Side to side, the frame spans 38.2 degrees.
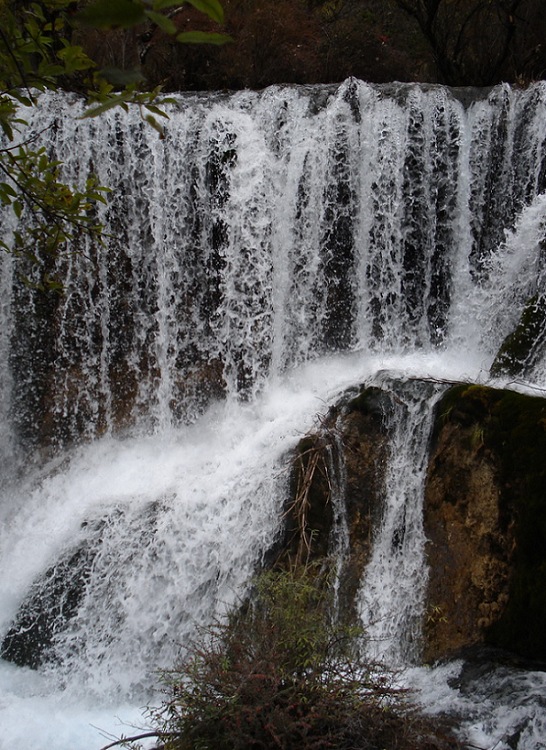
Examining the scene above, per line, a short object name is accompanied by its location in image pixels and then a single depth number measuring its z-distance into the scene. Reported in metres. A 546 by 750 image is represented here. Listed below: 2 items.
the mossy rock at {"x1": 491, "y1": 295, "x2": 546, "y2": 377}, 5.55
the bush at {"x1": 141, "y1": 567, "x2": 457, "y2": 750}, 3.08
